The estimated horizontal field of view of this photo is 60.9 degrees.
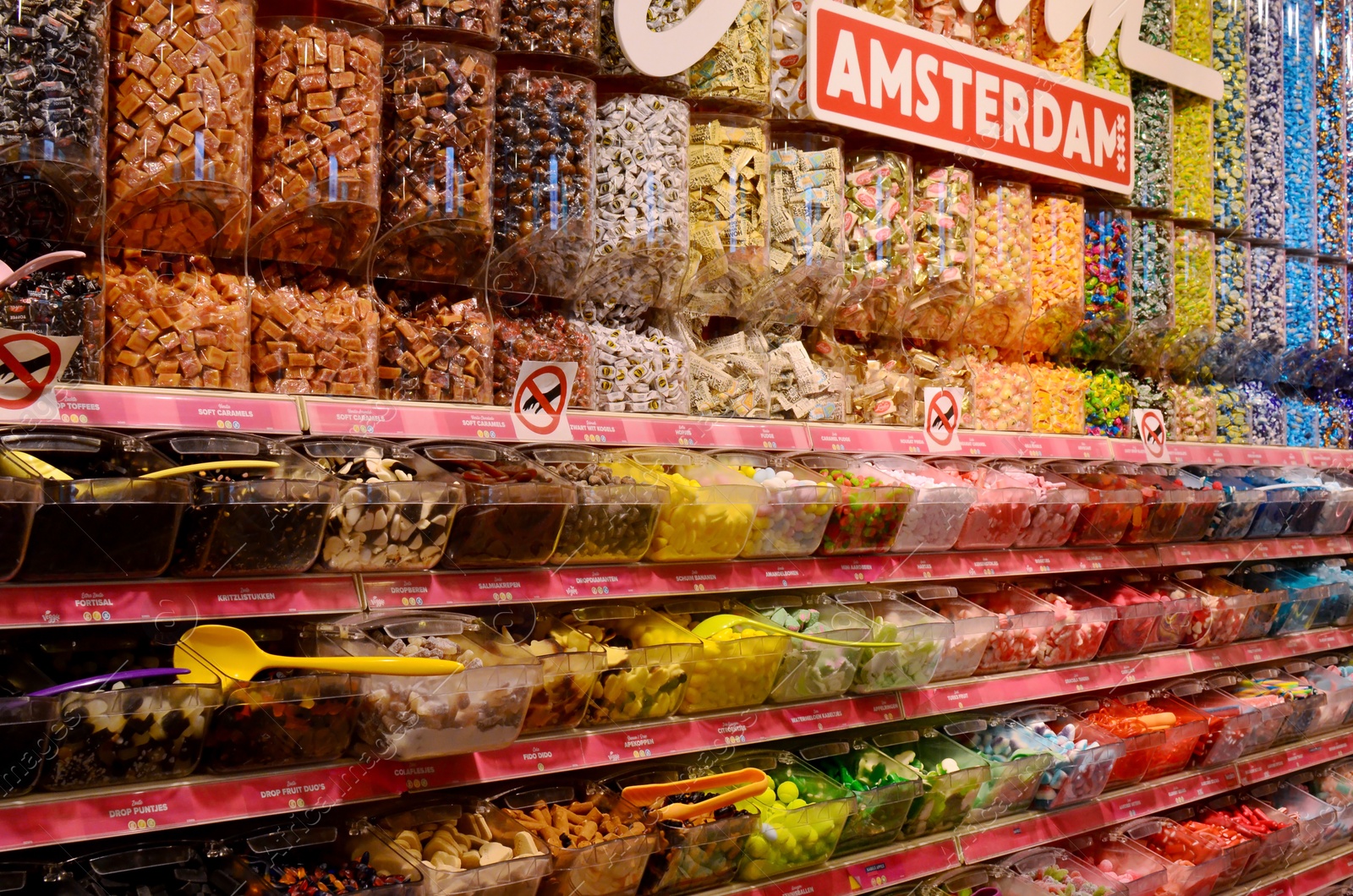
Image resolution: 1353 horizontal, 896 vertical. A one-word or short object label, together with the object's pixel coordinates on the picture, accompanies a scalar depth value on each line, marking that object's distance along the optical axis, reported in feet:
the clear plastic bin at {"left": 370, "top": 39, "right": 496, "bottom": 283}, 7.25
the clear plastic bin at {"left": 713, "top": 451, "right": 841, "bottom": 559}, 8.54
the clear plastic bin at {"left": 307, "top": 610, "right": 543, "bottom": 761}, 6.29
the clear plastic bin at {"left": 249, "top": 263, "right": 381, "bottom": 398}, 6.86
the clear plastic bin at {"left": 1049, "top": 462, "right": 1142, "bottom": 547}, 11.28
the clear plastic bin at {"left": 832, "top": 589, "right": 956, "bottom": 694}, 8.97
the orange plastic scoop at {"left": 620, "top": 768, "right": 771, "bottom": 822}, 7.55
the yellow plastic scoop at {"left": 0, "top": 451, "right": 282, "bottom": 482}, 5.43
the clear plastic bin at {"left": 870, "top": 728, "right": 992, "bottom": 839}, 9.14
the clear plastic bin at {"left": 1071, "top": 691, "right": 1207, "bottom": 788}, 11.12
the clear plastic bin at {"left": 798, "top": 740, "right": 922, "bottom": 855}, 8.63
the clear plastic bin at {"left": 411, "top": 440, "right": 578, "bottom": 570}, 6.84
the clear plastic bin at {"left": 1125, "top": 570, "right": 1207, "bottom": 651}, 12.03
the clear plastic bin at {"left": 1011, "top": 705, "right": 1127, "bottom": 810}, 10.34
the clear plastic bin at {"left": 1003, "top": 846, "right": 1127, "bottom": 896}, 10.26
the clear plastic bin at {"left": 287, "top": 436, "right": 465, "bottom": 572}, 6.40
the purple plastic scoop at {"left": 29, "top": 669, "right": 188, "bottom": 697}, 5.44
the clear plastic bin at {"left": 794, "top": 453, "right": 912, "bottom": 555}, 9.03
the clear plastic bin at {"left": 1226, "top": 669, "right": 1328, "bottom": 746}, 13.16
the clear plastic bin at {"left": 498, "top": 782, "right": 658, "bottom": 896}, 6.84
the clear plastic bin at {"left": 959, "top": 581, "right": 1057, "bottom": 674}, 10.34
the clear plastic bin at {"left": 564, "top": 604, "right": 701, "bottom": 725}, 7.46
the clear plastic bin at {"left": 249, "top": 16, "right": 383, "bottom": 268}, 6.77
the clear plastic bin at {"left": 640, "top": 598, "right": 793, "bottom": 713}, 7.95
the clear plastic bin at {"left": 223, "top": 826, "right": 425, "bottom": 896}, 5.99
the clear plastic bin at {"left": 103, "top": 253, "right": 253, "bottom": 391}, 6.32
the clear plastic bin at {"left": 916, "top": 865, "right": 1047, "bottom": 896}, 9.71
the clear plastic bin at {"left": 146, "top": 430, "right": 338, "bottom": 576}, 5.87
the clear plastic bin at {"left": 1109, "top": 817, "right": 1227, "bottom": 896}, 10.91
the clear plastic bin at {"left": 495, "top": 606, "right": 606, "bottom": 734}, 7.13
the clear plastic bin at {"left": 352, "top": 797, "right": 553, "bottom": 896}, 6.35
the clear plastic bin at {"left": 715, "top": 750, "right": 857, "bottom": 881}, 7.95
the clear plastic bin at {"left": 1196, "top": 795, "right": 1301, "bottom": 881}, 12.08
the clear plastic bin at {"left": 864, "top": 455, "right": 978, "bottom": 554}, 9.63
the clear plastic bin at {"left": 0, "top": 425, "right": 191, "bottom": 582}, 5.38
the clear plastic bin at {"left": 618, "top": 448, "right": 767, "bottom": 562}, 7.97
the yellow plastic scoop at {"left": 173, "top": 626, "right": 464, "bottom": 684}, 6.02
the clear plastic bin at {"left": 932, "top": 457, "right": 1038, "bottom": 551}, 10.21
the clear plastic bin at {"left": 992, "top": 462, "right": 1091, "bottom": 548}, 10.79
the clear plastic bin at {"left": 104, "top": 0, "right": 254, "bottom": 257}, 6.24
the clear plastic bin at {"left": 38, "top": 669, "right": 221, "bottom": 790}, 5.38
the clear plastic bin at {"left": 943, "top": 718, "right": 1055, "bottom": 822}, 9.73
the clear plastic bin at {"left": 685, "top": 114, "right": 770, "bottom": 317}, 9.01
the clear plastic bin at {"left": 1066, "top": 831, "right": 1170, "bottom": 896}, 10.64
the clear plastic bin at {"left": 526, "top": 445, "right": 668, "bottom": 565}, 7.35
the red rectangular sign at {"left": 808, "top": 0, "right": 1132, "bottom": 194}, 9.59
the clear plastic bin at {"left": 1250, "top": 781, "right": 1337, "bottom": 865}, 12.75
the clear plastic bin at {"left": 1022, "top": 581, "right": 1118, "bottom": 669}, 10.82
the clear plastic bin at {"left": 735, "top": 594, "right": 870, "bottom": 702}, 8.46
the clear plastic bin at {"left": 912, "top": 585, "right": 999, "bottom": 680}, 9.80
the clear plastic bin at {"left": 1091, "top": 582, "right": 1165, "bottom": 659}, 11.52
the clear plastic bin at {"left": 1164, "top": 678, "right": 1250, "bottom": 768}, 12.07
